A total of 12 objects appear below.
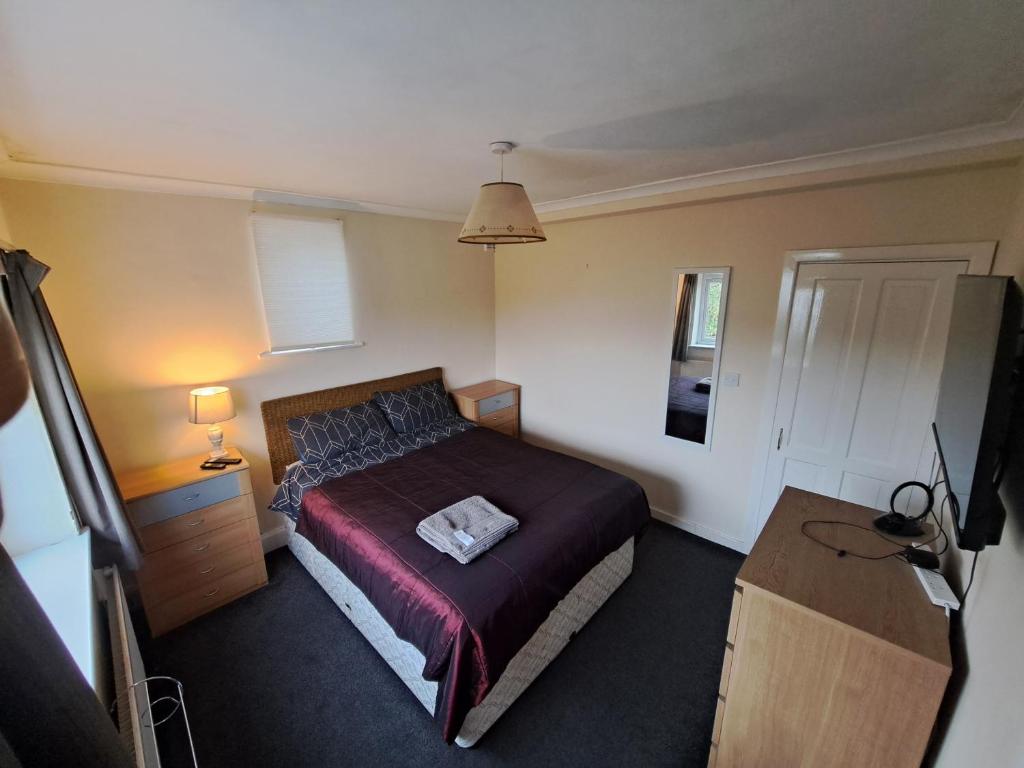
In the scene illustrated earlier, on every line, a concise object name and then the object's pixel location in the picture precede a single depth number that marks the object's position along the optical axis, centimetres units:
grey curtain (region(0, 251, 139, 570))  177
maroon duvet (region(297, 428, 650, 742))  169
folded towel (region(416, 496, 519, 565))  196
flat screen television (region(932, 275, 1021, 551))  104
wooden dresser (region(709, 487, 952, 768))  123
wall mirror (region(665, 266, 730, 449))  284
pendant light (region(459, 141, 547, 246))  184
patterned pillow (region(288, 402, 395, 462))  289
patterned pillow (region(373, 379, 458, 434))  337
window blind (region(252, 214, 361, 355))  281
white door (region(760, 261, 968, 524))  219
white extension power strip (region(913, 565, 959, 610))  131
